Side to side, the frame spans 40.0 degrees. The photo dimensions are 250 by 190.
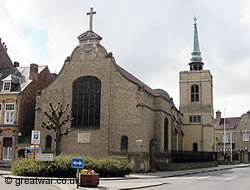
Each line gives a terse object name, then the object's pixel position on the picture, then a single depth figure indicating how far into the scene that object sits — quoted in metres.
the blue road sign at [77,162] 17.00
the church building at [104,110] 32.66
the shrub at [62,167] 22.66
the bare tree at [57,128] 25.80
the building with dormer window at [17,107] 37.03
